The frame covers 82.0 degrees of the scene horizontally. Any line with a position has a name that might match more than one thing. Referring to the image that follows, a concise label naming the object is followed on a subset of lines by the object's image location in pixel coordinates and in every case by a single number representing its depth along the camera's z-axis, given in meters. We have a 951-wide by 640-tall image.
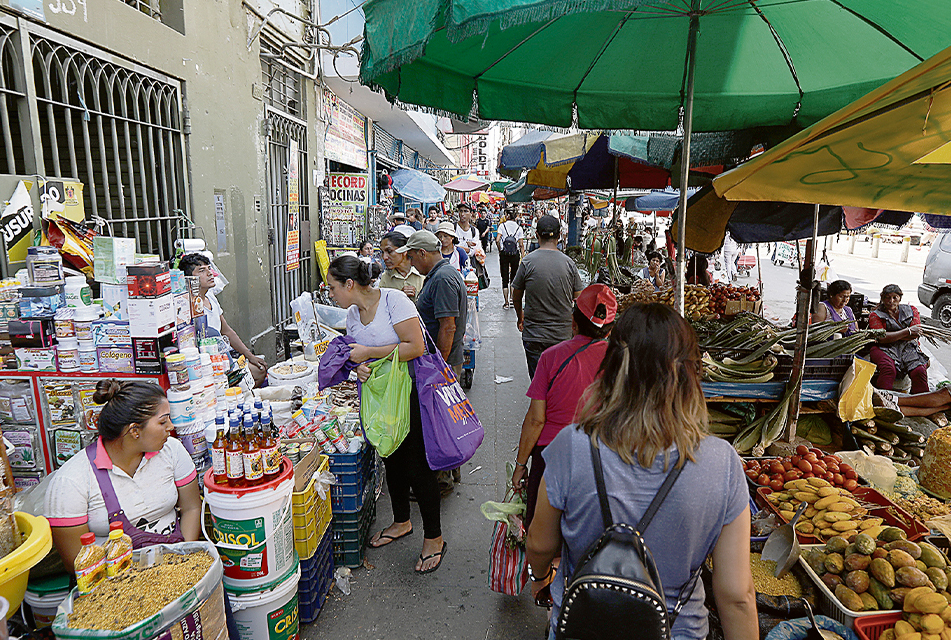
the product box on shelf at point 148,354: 3.04
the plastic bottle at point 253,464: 2.62
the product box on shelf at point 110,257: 2.98
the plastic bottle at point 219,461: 2.66
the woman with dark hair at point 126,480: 2.40
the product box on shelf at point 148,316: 2.97
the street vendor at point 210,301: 4.56
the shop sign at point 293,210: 8.62
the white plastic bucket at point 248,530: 2.61
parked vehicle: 12.01
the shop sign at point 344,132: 10.39
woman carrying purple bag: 3.47
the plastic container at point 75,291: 3.13
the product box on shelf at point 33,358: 3.09
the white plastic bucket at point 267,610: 2.68
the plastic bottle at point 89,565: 2.08
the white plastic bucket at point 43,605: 2.39
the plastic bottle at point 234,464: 2.62
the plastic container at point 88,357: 3.10
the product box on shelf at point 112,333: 3.05
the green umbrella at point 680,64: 3.26
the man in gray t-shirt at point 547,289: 5.07
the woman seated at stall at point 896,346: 5.22
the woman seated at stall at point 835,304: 6.22
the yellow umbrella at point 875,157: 1.89
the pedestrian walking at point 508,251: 13.37
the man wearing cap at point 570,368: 2.80
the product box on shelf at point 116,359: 3.08
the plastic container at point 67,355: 3.09
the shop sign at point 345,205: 10.15
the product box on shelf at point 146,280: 2.90
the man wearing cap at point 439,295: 4.45
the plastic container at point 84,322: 3.07
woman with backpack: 1.58
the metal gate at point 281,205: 8.05
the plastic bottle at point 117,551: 2.18
